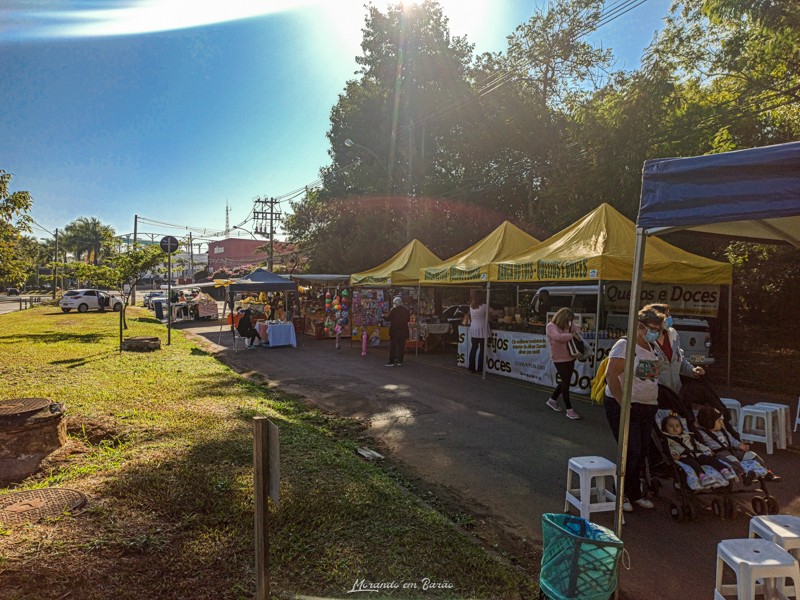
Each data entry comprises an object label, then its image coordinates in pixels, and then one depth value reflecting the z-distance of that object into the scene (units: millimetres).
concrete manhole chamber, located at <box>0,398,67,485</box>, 4824
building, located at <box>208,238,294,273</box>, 86888
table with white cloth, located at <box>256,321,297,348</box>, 16641
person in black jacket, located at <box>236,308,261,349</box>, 16234
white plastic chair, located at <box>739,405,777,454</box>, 6176
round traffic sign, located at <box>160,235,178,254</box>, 15110
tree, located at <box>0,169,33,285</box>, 12516
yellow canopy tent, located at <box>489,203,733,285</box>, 8586
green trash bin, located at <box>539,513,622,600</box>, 2580
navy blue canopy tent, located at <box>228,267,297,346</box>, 16297
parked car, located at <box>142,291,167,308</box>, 39594
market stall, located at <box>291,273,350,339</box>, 19500
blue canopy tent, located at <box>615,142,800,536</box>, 2748
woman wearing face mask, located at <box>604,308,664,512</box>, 4270
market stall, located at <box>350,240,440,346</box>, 15547
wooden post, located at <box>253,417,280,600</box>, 2477
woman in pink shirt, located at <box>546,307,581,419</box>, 7508
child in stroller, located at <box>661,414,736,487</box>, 4266
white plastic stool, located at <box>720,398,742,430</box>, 6457
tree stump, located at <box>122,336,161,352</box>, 13673
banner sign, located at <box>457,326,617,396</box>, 9352
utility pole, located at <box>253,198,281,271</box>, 48622
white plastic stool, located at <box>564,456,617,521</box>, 4113
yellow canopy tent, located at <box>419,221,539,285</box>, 11680
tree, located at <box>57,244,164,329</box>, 17312
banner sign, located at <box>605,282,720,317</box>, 11758
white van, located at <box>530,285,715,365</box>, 9984
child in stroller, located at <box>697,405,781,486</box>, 4320
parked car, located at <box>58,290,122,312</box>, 31656
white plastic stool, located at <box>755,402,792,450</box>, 6277
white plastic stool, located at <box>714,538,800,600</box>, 2621
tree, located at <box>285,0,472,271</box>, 25844
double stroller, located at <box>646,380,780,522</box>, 4246
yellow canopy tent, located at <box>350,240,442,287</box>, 15383
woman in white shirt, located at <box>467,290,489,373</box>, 11245
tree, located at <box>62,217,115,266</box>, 85500
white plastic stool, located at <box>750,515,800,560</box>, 2932
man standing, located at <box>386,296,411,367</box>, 13141
